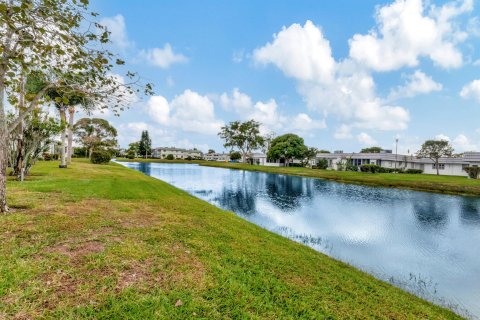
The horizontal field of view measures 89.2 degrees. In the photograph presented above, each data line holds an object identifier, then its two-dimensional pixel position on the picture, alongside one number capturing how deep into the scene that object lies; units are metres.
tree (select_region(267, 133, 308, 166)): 72.12
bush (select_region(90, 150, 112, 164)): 40.69
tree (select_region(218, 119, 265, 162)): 82.25
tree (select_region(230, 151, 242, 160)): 114.47
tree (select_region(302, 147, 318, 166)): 74.38
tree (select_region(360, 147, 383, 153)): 97.41
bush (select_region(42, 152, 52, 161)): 41.52
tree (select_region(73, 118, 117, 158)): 60.22
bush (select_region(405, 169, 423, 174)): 51.31
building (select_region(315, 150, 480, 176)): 46.44
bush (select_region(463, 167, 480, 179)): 39.47
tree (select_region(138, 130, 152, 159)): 111.44
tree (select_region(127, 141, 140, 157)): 111.71
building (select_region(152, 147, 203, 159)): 140.24
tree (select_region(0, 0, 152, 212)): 5.50
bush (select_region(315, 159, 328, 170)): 63.72
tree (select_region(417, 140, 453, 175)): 45.88
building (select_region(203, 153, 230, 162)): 143.77
